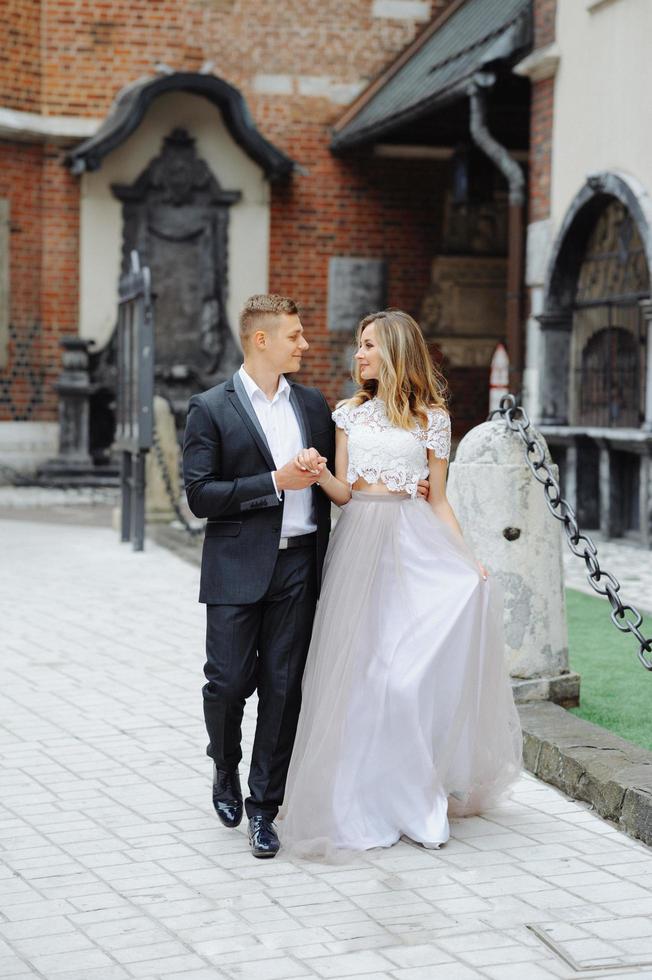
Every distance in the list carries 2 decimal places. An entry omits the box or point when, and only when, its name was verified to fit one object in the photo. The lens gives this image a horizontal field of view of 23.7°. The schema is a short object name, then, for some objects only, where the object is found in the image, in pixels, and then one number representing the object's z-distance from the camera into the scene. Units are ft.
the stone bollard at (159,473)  46.73
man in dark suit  15.31
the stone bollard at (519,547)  20.52
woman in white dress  15.35
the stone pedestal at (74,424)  61.98
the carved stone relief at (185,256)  63.87
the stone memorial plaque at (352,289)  65.72
